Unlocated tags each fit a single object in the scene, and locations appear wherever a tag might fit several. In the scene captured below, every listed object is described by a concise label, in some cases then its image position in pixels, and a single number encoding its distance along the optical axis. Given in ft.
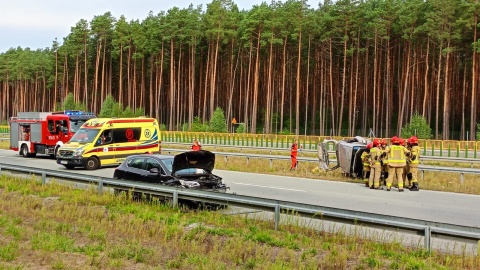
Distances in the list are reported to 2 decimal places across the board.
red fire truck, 99.09
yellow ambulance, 78.43
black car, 42.83
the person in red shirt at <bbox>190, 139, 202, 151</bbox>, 80.07
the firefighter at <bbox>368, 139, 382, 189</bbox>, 58.13
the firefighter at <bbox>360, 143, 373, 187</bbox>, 61.77
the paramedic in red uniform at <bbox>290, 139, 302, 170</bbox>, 79.92
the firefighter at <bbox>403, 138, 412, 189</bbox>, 57.77
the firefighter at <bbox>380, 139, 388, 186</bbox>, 58.35
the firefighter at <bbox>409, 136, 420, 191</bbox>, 57.62
